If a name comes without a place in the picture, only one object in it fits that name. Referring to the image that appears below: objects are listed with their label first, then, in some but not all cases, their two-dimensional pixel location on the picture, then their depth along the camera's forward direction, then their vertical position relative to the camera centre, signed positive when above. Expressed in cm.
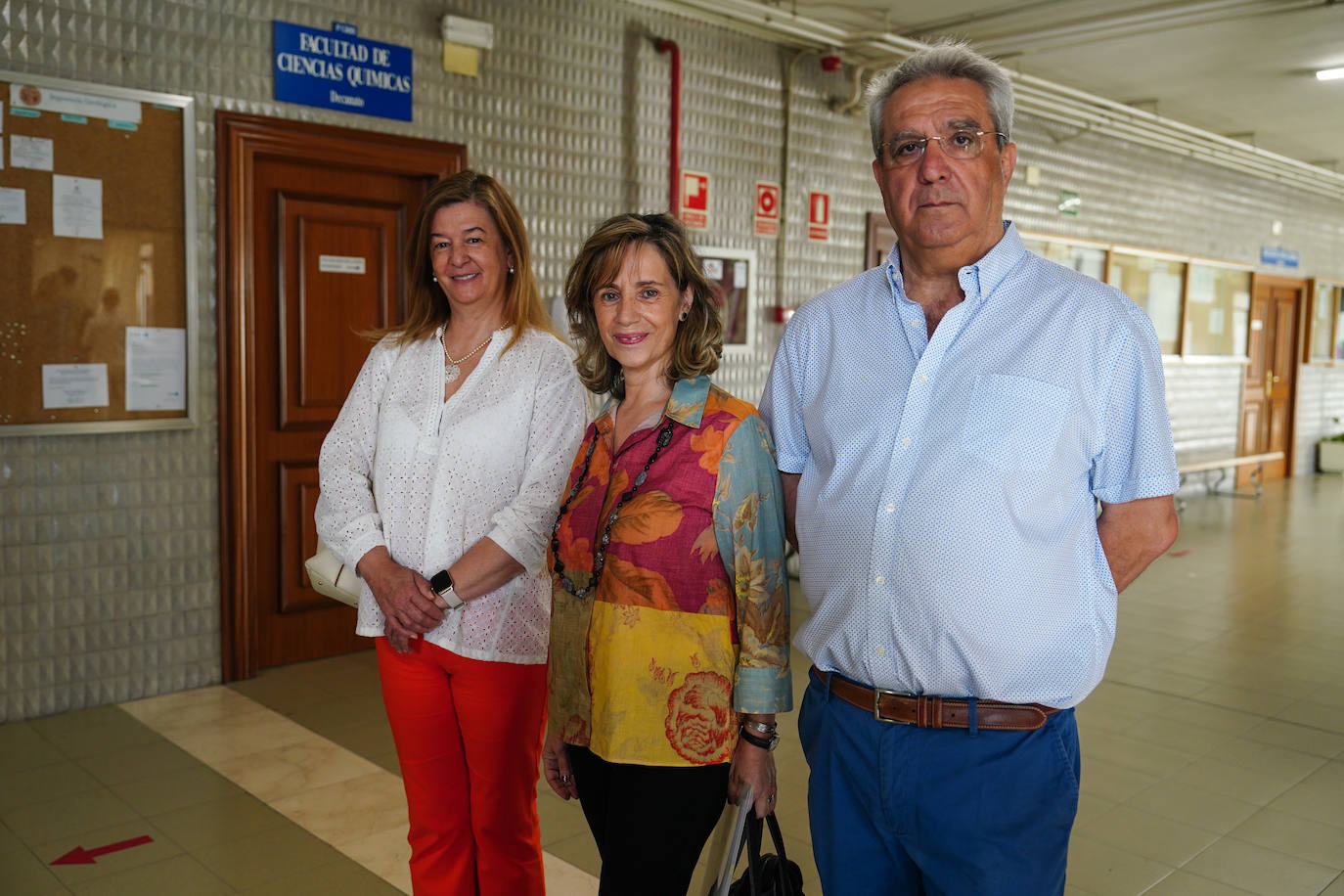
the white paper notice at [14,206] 424 +53
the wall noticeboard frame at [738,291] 707 +44
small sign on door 531 +41
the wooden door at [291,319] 489 +14
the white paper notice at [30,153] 425 +74
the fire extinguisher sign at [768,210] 729 +99
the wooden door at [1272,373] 1340 -3
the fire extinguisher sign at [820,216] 768 +101
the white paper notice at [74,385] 441 -17
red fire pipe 654 +118
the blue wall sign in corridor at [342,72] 493 +128
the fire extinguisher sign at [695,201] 678 +97
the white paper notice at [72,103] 424 +95
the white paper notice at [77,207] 437 +55
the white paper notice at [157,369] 463 -10
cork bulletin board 429 +35
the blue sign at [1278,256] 1335 +140
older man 168 -24
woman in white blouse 241 -41
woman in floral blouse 188 -47
